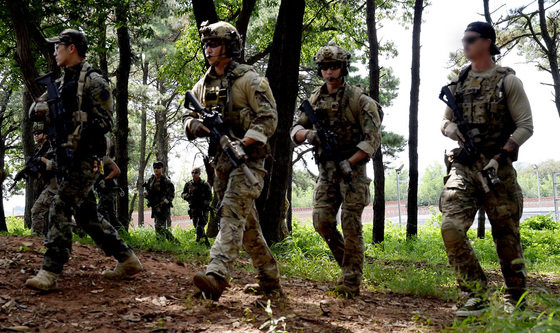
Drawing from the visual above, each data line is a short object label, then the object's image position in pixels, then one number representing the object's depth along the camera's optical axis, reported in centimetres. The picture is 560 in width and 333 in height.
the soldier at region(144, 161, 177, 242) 1059
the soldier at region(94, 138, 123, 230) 905
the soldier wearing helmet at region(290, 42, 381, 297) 444
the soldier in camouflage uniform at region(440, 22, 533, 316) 381
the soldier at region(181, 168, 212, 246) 1066
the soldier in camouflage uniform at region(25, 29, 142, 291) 415
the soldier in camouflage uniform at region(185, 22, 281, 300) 386
